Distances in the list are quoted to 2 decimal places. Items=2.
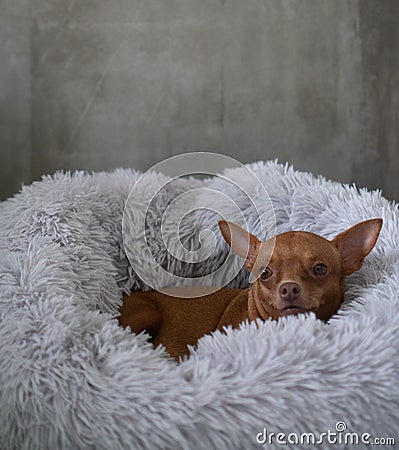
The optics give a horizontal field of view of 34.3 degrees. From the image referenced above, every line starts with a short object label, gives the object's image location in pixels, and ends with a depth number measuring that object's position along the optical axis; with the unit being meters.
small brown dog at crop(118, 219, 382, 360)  1.24
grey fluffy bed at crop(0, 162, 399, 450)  0.92
